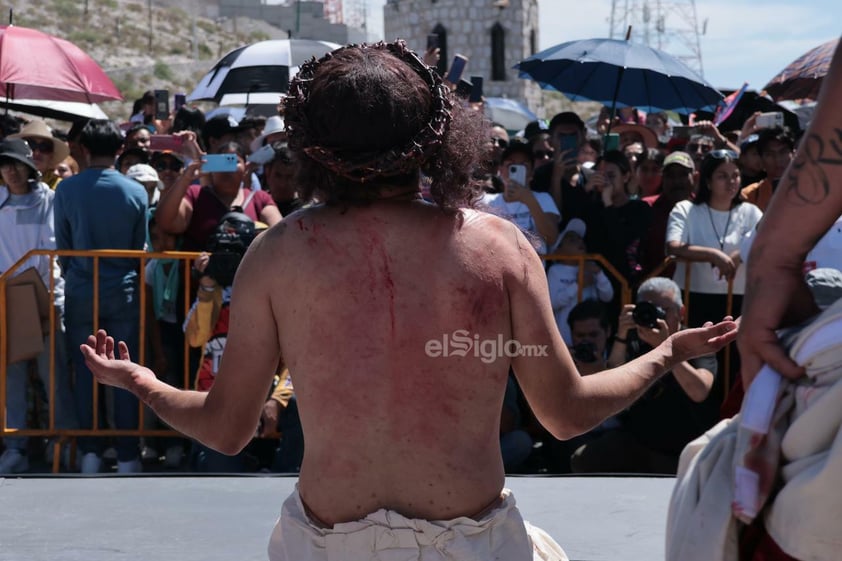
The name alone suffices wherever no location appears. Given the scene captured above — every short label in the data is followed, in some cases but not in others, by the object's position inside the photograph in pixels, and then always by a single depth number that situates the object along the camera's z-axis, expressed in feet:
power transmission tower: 192.95
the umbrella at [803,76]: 32.96
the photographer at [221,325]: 20.02
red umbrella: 27.25
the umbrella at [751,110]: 32.90
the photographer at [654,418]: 19.02
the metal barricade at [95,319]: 21.21
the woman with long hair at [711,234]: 21.83
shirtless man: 7.35
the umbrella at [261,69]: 32.96
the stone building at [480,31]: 188.34
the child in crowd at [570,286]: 22.08
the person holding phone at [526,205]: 22.44
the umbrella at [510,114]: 56.24
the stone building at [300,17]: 215.51
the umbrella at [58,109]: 34.96
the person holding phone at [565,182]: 24.22
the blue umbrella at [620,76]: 28.02
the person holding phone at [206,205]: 21.93
